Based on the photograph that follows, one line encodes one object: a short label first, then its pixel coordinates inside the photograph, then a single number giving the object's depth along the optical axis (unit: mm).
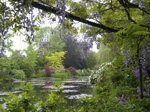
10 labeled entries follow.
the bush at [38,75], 18686
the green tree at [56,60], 19347
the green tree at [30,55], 18344
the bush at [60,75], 17592
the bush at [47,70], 19297
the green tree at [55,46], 20209
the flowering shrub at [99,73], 6609
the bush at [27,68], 17125
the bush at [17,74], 14688
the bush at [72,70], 22114
